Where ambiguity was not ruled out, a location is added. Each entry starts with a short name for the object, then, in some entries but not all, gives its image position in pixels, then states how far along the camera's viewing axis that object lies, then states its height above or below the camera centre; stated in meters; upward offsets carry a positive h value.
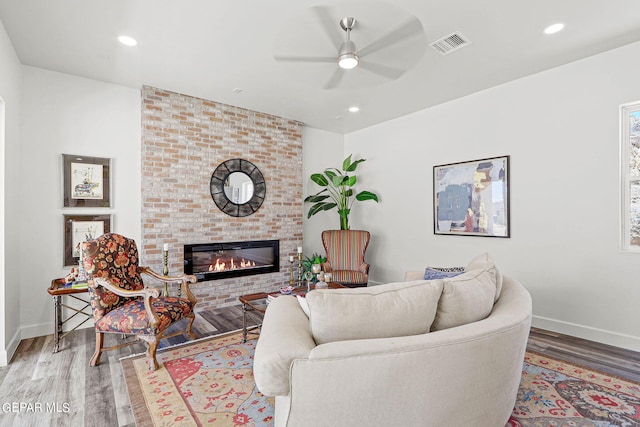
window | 2.87 +0.36
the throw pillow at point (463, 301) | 1.56 -0.44
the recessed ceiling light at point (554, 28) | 2.52 +1.49
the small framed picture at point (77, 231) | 3.38 -0.17
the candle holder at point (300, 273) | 4.12 -0.85
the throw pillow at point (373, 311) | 1.34 -0.43
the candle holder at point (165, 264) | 3.49 -0.56
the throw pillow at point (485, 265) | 1.95 -0.35
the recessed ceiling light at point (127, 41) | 2.71 +1.51
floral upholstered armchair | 2.53 -0.74
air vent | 2.68 +1.49
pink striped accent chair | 4.66 -0.52
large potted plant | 5.07 +0.31
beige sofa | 1.17 -0.57
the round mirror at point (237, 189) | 4.28 +0.36
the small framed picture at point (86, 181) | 3.39 +0.38
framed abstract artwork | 3.70 +0.20
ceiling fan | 2.47 +1.47
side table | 2.81 -0.74
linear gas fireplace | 4.10 -0.61
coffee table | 2.95 -0.81
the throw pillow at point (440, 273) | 2.43 -0.46
